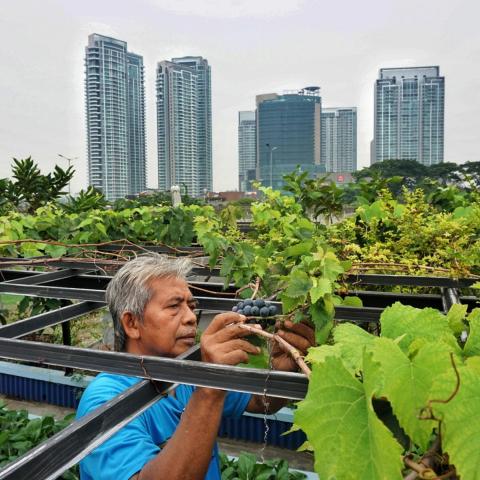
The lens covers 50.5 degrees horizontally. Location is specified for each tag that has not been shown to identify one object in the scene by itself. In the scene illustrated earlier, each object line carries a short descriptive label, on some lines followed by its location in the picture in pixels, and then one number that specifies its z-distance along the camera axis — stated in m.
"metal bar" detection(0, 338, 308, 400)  1.01
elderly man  1.20
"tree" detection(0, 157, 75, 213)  12.13
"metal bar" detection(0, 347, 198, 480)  0.82
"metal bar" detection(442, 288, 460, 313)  2.09
